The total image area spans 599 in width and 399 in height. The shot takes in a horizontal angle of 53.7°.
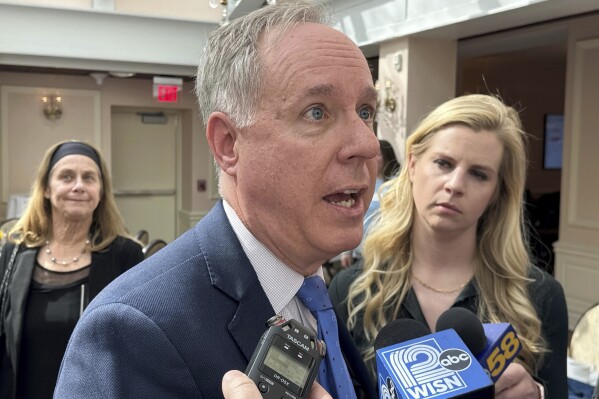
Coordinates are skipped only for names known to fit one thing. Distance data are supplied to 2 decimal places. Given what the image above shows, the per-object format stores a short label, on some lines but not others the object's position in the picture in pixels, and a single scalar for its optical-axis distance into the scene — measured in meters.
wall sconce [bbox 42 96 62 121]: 8.32
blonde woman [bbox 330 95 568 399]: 1.51
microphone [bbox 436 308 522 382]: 1.08
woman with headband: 2.12
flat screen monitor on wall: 9.62
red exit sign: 7.97
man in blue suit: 0.78
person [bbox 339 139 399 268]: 4.17
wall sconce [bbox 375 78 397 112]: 5.27
